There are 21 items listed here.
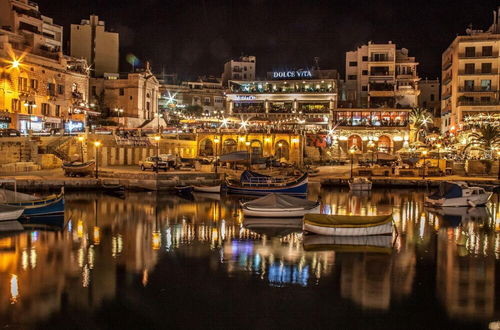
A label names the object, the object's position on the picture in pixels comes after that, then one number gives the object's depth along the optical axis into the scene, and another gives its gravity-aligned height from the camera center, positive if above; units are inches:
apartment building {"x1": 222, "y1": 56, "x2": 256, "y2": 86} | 3747.5 +631.0
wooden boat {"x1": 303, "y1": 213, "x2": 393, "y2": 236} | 959.0 -133.7
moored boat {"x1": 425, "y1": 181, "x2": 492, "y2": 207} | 1397.6 -110.8
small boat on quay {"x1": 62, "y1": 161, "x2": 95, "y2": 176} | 1748.3 -60.8
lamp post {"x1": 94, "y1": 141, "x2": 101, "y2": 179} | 1741.8 -69.1
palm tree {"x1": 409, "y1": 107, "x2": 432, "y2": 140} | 2913.4 +202.1
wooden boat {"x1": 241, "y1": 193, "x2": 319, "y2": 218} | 1160.8 -123.4
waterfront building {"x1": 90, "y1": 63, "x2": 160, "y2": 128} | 2751.0 +308.0
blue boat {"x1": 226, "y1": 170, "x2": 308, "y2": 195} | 1513.3 -97.7
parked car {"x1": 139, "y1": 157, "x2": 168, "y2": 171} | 1879.4 -45.6
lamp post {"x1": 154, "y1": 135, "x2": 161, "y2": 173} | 1792.2 +15.8
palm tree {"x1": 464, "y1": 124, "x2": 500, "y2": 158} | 1985.7 +71.3
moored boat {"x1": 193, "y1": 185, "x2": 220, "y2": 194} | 1654.8 -119.6
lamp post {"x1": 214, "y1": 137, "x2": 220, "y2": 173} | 2615.2 +60.6
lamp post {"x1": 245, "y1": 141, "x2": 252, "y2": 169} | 2140.0 -33.4
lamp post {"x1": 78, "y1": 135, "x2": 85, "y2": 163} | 2034.9 +42.6
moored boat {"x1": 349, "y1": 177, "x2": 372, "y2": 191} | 1731.1 -103.6
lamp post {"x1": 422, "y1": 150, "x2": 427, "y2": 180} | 1920.8 -36.2
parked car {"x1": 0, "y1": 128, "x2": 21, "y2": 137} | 1851.4 +64.5
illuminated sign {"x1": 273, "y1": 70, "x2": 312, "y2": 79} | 3142.2 +499.0
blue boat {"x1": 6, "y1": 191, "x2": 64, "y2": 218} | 1131.0 -127.7
